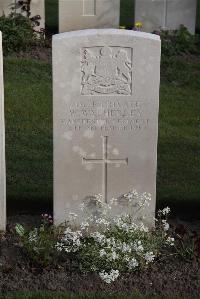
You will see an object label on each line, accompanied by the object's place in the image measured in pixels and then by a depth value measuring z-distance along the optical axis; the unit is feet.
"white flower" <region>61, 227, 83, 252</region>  19.43
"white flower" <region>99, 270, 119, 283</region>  18.29
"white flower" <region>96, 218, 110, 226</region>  19.79
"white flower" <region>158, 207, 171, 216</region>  20.39
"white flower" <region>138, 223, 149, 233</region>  19.89
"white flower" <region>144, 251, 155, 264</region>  18.97
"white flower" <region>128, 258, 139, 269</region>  18.85
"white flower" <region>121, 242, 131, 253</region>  18.98
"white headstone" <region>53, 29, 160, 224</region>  19.92
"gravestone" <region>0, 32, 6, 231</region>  20.33
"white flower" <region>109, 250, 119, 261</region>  18.69
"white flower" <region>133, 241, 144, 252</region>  19.00
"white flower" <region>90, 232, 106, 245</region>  19.25
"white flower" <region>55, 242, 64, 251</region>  19.39
